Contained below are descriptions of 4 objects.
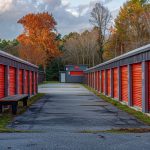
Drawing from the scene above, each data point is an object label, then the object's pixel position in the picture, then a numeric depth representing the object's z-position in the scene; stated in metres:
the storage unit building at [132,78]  18.33
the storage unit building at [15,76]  20.77
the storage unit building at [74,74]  82.38
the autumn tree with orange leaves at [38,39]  73.19
